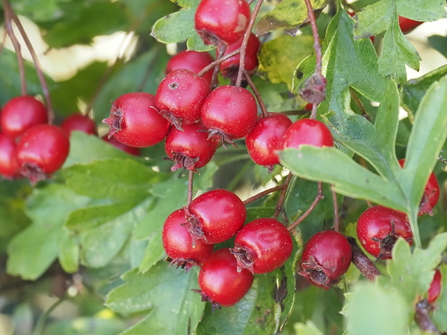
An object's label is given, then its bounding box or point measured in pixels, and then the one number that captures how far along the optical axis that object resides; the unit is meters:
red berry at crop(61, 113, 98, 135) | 0.31
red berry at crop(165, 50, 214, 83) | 0.28
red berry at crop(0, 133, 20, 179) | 0.30
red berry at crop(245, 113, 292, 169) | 0.24
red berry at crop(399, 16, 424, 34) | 0.27
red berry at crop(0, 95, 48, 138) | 0.30
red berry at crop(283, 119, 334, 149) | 0.23
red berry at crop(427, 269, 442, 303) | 0.23
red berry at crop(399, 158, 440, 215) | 0.24
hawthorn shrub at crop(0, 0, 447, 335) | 0.23
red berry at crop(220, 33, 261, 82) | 0.27
